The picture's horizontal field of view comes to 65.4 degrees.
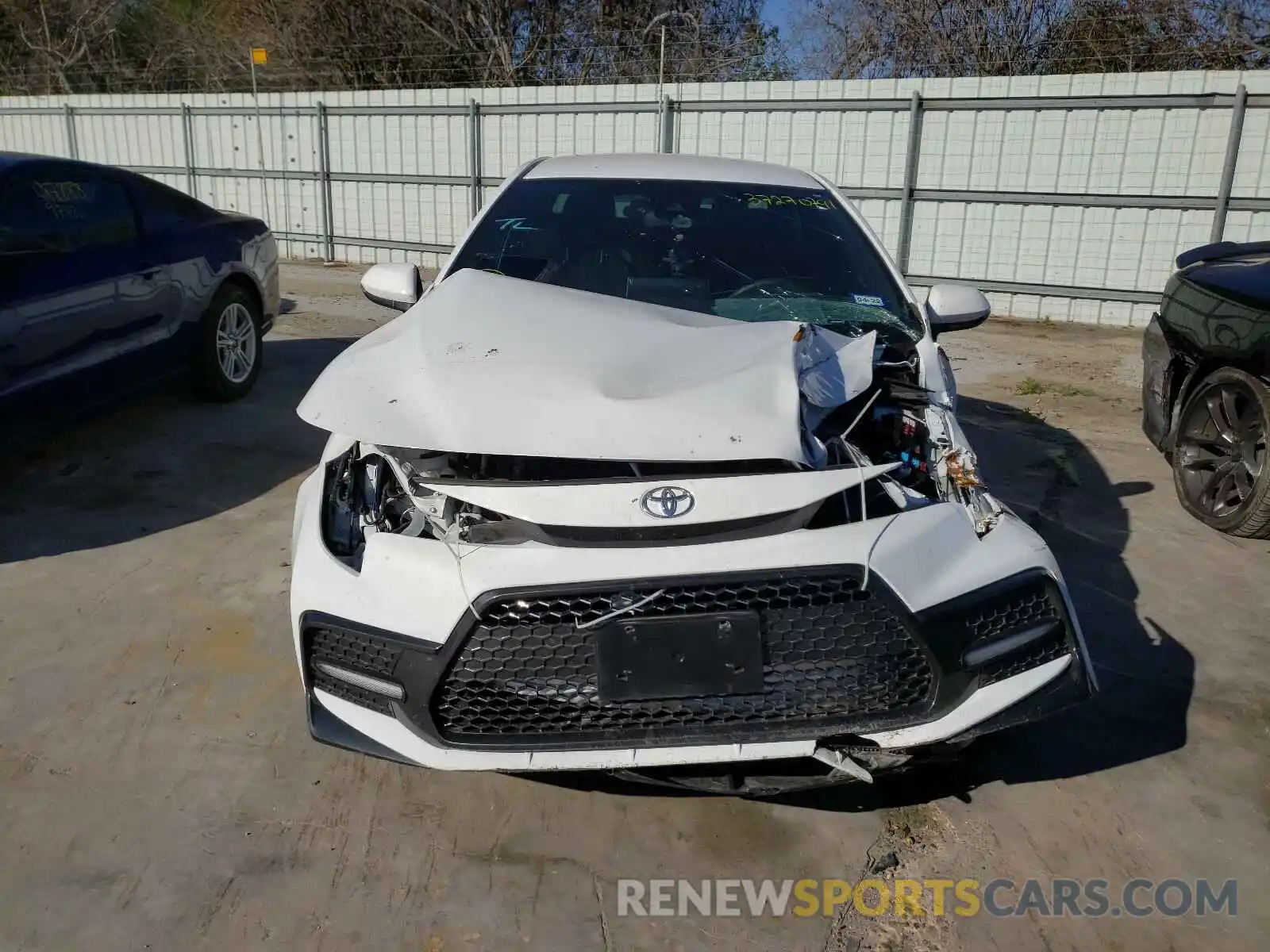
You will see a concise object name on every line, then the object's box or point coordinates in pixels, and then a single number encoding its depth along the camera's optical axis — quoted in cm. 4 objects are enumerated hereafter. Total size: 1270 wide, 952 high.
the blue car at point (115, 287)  445
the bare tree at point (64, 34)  2208
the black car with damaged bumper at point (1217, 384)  432
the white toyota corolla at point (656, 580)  214
